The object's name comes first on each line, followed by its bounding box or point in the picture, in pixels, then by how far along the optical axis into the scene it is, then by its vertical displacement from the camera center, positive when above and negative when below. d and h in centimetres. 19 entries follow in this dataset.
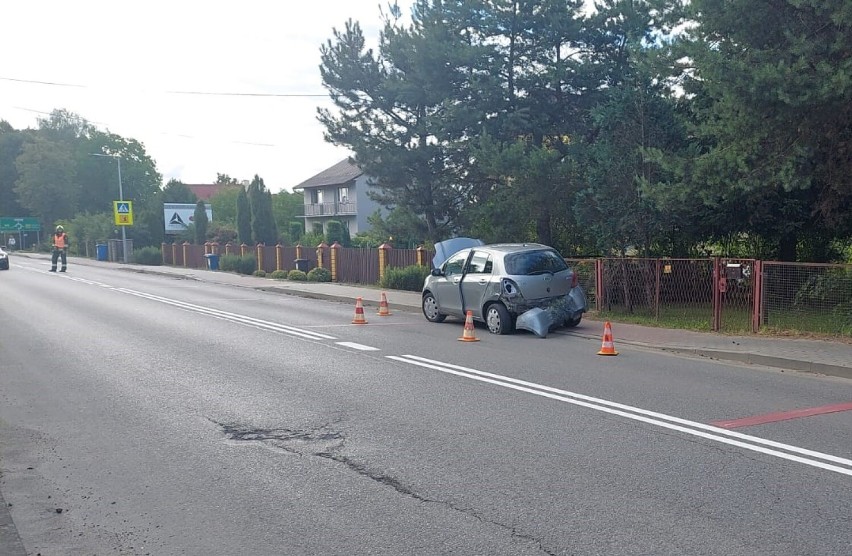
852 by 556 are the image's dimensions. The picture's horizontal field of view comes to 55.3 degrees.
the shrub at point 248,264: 3781 -177
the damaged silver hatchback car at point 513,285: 1429 -115
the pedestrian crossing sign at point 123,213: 5038 +97
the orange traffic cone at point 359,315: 1679 -189
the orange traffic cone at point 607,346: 1194 -185
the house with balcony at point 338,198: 6588 +224
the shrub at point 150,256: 5031 -173
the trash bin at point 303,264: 3238 -154
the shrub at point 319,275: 3067 -188
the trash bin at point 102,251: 5759 -157
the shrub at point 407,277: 2466 -166
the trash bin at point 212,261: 4203 -176
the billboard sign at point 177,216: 5444 +77
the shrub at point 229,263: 3916 -175
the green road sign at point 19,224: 8631 +68
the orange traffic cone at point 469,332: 1355 -184
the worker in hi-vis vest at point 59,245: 3759 -71
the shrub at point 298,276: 3147 -196
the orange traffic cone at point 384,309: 1856 -195
